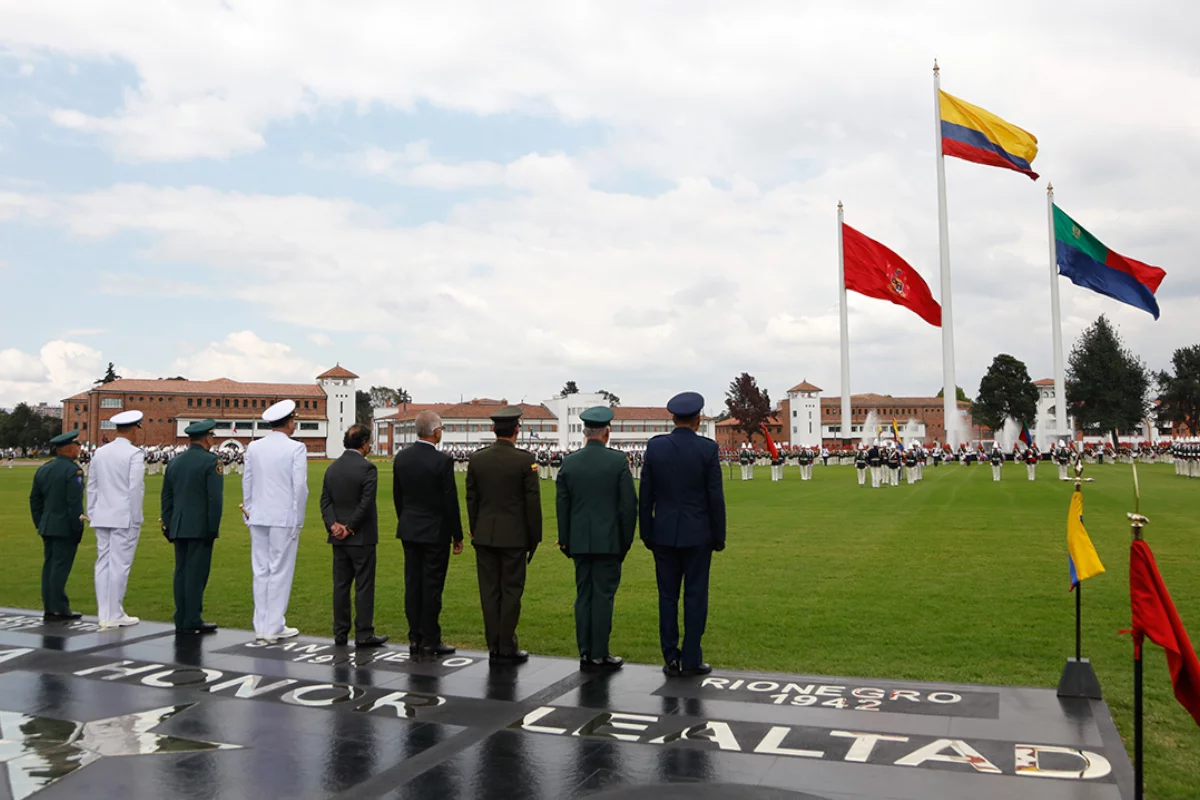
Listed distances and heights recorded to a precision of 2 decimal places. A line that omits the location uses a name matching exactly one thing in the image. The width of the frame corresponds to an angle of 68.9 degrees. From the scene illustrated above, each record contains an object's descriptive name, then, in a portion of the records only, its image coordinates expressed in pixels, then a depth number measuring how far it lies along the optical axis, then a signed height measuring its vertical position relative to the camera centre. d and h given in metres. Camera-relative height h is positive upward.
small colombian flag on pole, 5.40 -0.80
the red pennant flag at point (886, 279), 31.23 +5.38
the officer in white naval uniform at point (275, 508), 7.69 -0.62
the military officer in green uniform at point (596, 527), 6.54 -0.71
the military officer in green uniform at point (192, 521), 7.90 -0.75
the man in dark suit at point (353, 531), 7.43 -0.80
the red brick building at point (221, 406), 98.94 +4.05
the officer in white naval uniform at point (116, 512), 8.18 -0.68
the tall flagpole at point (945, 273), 33.94 +6.04
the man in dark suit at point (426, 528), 7.07 -0.75
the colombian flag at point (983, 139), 27.53 +9.35
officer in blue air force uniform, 6.37 -0.66
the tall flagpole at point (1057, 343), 33.78 +3.25
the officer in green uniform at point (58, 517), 8.68 -0.76
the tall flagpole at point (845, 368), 37.53 +2.65
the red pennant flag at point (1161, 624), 3.42 -0.82
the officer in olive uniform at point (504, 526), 6.79 -0.71
